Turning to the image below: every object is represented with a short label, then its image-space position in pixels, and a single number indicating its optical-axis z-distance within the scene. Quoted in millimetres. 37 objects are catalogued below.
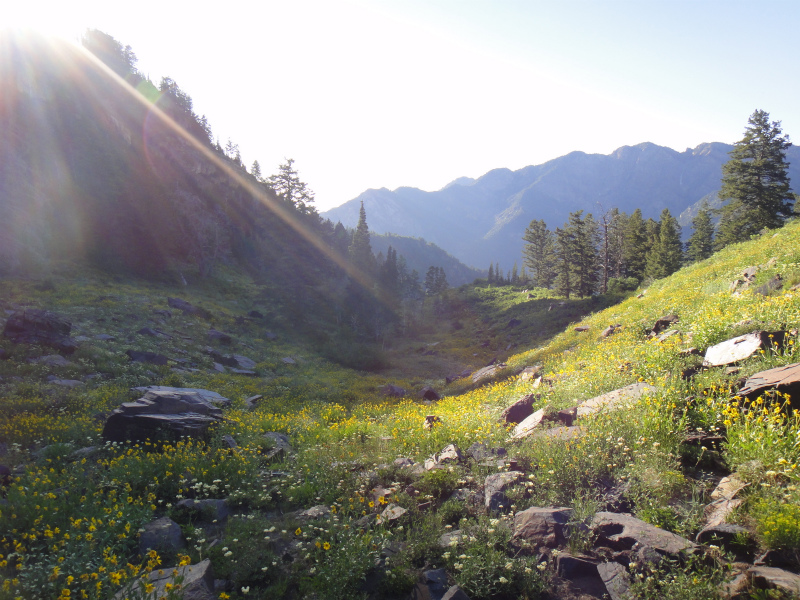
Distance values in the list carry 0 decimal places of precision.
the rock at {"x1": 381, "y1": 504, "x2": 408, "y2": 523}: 5258
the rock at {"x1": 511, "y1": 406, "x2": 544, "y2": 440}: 7421
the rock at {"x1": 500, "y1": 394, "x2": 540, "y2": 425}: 8930
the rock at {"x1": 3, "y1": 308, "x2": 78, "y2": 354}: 14820
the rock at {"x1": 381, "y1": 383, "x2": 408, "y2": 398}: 20392
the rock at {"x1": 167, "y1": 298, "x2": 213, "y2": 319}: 29312
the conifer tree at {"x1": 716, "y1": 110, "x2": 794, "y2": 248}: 34750
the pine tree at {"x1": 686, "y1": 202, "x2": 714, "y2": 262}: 52250
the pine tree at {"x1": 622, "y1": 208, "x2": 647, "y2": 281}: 53156
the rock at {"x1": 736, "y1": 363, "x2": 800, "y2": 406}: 4895
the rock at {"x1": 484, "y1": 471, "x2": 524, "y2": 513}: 5254
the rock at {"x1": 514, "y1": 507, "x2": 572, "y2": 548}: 4441
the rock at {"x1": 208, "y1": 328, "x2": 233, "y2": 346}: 25562
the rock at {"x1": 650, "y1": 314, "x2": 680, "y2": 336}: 11406
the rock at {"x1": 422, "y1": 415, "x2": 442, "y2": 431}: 9031
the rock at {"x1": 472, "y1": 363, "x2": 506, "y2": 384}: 19525
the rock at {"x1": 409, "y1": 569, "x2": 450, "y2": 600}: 4117
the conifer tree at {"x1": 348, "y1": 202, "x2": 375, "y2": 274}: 67875
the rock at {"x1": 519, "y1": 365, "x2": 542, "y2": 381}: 13415
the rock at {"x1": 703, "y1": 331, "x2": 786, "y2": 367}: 6274
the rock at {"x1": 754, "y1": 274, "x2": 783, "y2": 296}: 9641
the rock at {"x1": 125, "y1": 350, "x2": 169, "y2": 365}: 16797
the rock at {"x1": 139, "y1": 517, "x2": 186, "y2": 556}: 4852
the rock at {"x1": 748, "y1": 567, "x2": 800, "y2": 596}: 3101
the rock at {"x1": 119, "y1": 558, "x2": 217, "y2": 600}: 3916
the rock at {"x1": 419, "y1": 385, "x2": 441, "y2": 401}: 19062
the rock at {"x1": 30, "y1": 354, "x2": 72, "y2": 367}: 13437
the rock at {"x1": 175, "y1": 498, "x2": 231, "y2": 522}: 5785
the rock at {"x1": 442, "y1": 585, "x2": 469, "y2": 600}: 3885
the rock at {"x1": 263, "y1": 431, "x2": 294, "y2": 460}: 8164
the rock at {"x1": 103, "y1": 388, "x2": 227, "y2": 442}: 8359
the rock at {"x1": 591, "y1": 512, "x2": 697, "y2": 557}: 3836
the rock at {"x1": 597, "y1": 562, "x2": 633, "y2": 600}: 3692
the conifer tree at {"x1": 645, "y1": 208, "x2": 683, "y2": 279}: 42875
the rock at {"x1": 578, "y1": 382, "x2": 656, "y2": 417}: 6586
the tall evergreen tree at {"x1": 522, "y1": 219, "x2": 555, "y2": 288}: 74438
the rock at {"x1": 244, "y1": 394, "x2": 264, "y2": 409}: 14363
